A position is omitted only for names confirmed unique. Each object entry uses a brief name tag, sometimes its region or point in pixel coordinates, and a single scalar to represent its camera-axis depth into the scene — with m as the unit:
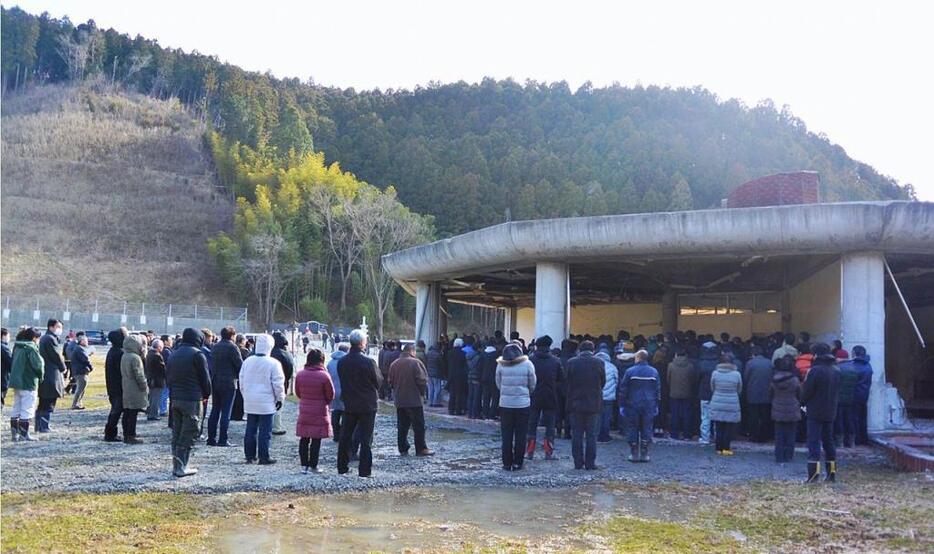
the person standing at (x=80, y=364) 14.66
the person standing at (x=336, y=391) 10.54
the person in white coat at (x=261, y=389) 9.51
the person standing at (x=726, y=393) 11.27
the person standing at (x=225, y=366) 10.71
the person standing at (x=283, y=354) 10.94
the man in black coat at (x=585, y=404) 10.05
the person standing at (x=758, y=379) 11.91
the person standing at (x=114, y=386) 11.30
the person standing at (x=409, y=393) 10.64
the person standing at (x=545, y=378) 10.54
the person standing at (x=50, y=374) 11.73
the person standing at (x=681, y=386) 12.55
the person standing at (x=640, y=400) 10.68
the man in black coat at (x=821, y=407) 9.45
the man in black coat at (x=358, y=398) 9.08
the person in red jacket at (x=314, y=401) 9.09
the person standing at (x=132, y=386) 10.91
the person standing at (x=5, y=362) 11.56
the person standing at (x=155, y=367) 12.69
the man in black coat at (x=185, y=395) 8.80
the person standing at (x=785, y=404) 10.40
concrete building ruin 13.38
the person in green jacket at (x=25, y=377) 10.75
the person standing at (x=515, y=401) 9.88
